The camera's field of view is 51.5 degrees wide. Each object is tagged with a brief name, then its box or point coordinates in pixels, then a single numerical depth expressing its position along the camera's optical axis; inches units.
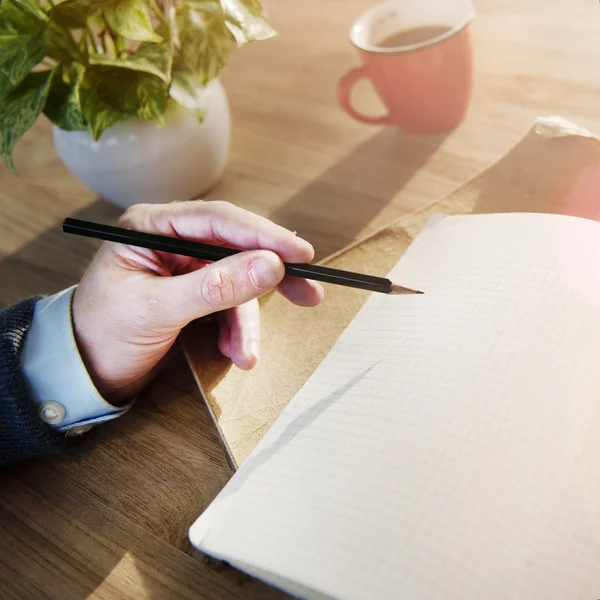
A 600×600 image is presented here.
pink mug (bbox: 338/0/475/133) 26.0
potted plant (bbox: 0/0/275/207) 21.8
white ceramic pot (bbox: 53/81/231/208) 25.3
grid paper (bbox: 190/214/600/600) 12.8
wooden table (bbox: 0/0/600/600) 17.0
